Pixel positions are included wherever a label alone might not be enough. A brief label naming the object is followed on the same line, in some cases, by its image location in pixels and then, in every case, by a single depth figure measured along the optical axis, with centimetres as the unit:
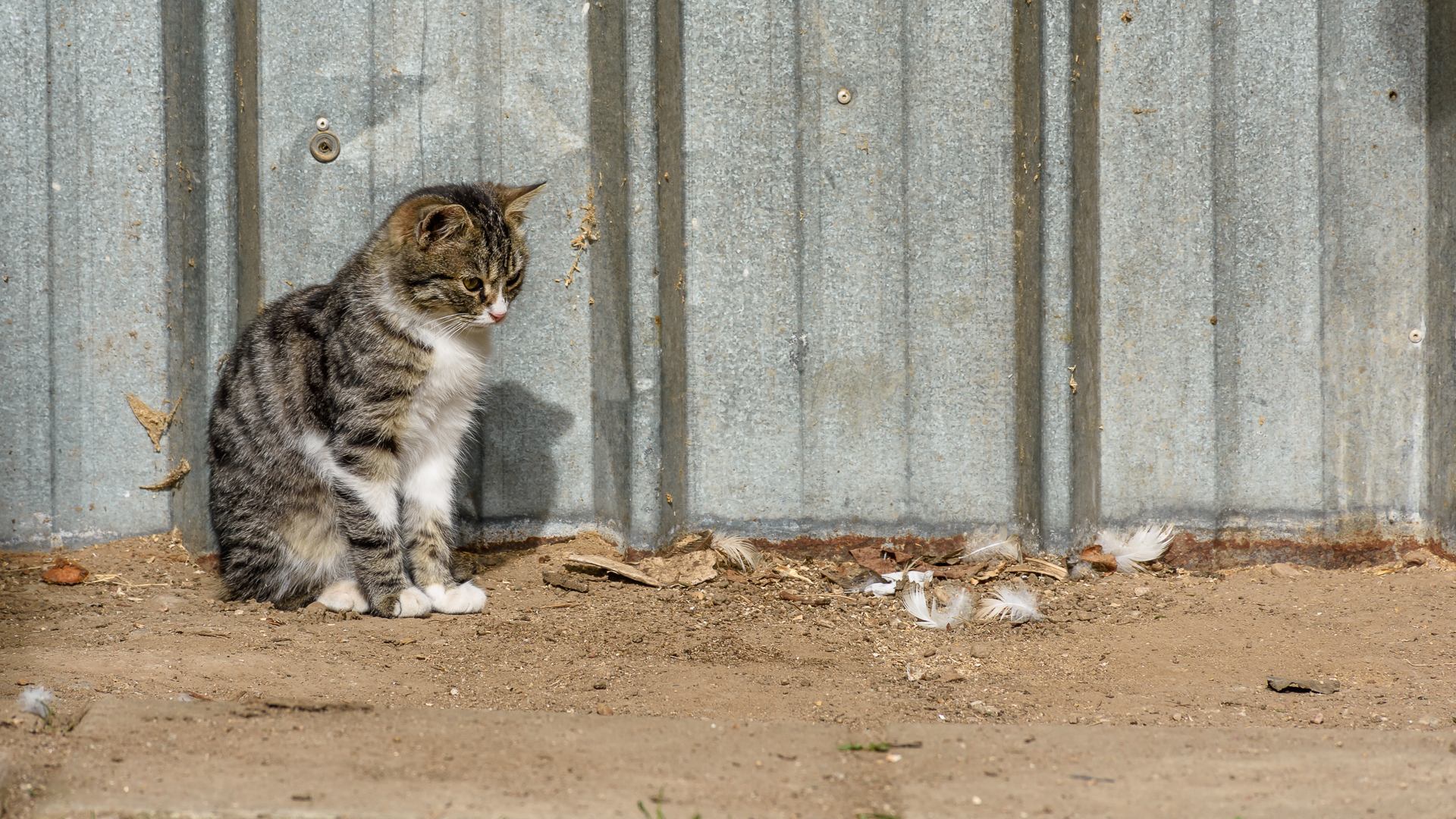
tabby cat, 616
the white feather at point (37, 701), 435
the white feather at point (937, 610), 628
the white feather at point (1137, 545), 707
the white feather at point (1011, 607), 628
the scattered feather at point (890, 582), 675
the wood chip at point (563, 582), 677
